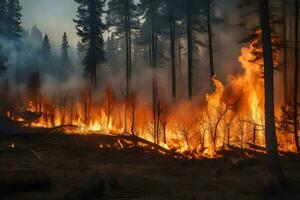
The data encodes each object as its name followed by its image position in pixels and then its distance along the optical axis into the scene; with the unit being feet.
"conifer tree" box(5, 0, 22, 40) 171.83
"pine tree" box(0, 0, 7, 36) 165.58
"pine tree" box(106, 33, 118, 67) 267.06
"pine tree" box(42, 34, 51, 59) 286.15
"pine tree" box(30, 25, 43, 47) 460.63
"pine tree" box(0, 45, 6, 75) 132.64
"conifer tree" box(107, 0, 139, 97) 130.41
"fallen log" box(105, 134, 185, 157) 68.60
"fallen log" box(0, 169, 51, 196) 38.70
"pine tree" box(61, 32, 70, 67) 300.20
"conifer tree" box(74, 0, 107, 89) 125.49
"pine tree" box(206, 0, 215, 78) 98.62
